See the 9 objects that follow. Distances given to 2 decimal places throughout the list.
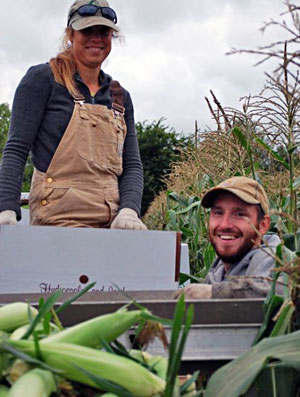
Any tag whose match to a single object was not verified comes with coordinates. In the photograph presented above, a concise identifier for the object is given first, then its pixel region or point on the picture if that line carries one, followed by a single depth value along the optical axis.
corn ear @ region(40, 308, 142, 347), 1.18
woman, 2.91
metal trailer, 1.48
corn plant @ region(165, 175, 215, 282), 4.61
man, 2.39
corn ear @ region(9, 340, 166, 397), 1.11
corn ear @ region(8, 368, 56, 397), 1.07
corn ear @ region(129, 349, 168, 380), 1.23
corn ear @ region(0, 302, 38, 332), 1.33
